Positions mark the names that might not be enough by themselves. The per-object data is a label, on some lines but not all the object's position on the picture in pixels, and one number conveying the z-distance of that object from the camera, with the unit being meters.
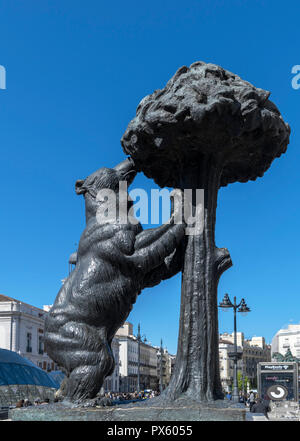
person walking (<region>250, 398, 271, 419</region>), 16.77
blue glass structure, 29.82
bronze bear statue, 5.03
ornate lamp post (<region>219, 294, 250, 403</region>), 23.10
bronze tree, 5.21
